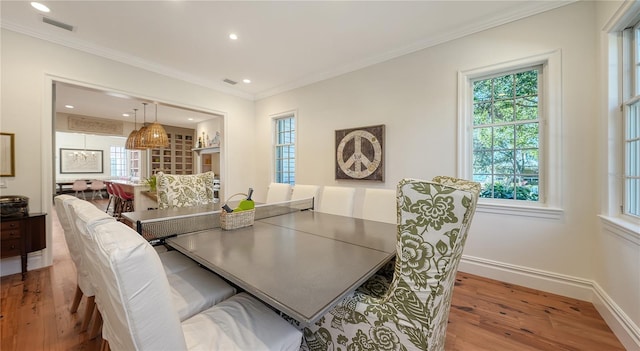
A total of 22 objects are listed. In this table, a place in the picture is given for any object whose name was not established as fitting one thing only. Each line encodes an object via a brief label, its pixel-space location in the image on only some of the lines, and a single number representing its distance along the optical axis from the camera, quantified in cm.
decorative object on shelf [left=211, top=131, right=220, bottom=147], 650
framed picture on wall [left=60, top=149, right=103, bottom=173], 930
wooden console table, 251
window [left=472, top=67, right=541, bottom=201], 247
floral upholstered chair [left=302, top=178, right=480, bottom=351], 95
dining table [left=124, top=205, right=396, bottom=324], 90
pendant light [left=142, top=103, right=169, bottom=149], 495
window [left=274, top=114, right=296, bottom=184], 466
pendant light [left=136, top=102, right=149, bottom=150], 515
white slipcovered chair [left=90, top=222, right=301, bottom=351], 66
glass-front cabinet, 792
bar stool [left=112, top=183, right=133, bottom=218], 507
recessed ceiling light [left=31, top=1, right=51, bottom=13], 233
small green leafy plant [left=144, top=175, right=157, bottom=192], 426
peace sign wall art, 334
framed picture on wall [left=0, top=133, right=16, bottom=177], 262
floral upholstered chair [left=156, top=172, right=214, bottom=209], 288
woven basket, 181
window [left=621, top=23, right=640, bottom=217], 174
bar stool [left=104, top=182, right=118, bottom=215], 580
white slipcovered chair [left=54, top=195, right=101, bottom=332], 154
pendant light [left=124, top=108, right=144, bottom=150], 526
